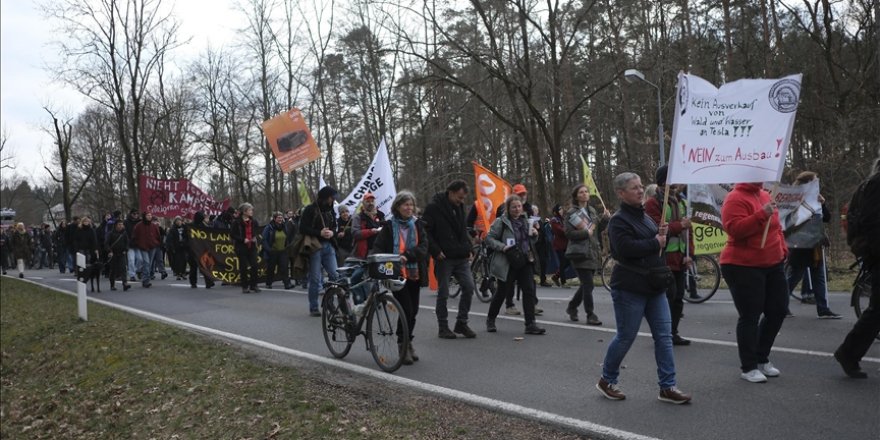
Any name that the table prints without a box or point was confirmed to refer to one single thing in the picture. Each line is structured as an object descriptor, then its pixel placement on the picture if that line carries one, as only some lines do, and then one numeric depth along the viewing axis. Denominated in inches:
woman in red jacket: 214.1
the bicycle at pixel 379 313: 263.7
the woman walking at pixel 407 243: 285.7
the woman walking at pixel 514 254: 331.0
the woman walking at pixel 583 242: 346.9
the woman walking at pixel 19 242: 1093.8
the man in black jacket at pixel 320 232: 407.2
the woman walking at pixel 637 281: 199.3
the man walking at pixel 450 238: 313.3
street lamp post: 674.2
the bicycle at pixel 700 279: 418.0
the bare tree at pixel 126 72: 1238.9
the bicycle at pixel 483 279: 467.5
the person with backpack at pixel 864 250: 208.5
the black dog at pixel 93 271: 668.7
